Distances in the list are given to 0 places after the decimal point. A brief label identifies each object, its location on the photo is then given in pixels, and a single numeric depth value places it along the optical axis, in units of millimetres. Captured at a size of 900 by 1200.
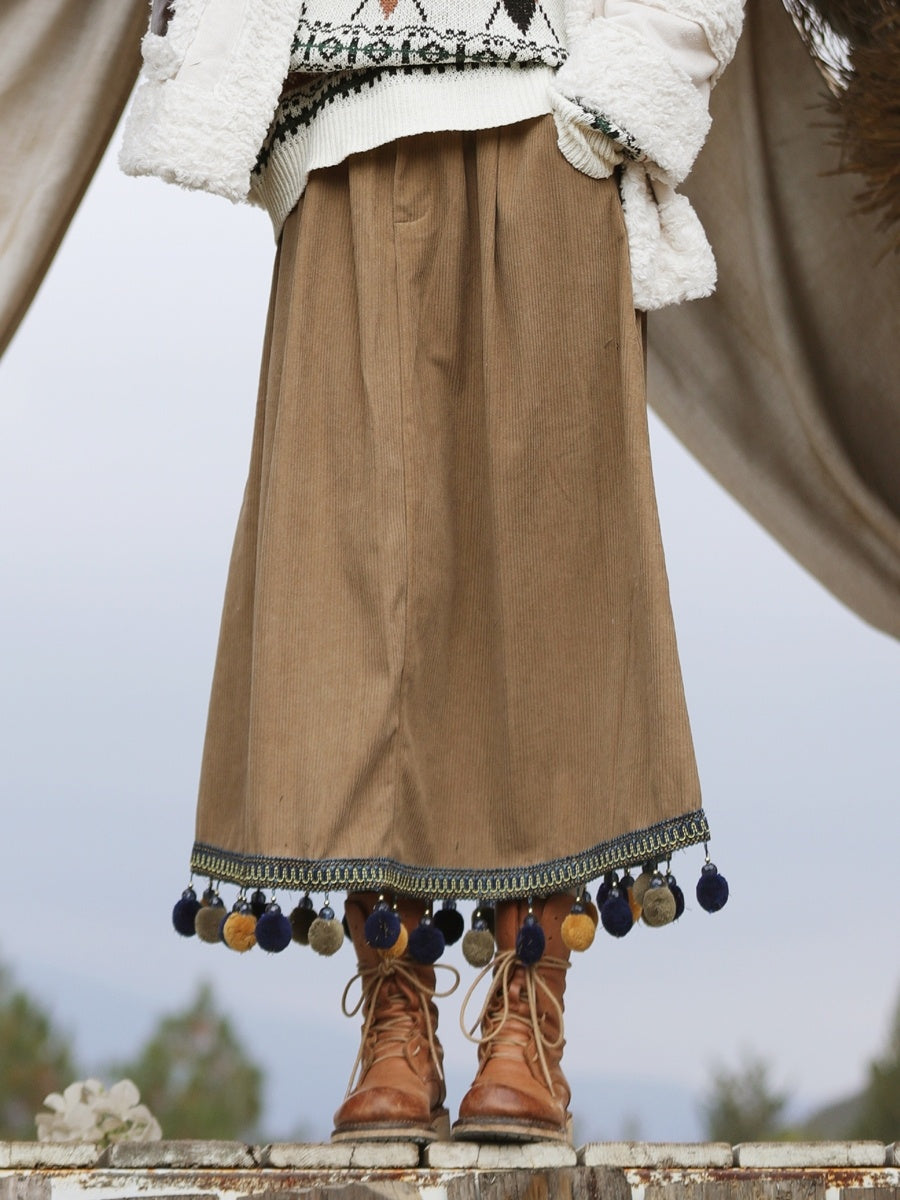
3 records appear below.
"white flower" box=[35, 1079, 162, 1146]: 4324
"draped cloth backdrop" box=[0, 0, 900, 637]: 4991
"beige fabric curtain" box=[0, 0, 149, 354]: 4580
